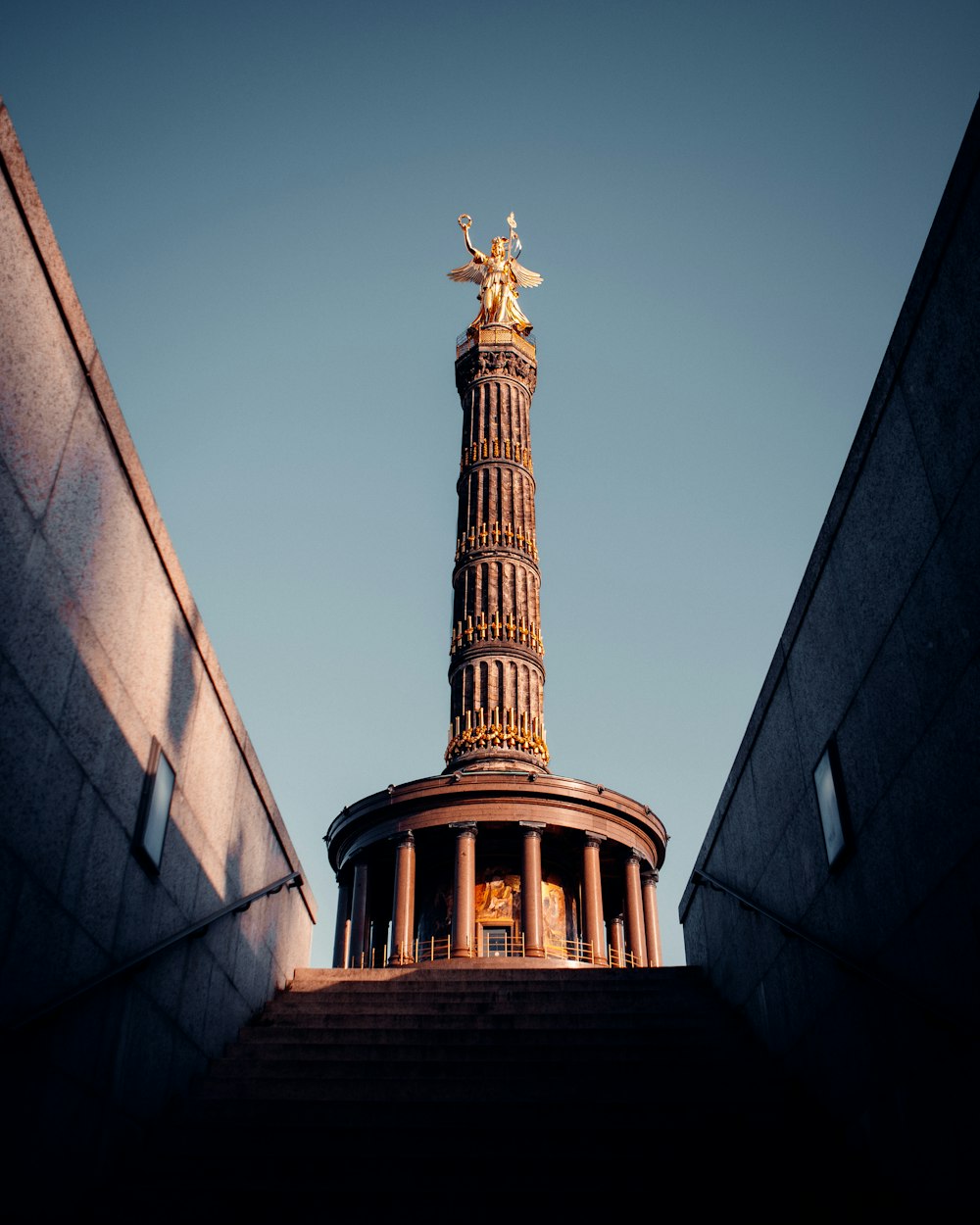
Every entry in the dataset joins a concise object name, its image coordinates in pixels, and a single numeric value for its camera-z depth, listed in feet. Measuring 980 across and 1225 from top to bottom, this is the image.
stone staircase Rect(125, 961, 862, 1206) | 24.52
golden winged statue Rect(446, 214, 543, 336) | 134.00
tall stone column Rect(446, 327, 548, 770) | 99.76
